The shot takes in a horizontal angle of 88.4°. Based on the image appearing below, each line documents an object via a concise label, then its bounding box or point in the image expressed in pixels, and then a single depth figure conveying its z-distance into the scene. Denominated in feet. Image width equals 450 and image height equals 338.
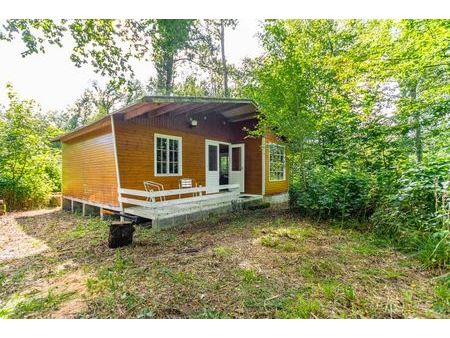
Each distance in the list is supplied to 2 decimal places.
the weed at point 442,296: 6.51
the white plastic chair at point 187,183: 23.31
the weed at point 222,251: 10.76
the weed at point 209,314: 6.50
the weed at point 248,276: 8.33
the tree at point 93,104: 78.18
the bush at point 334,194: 15.76
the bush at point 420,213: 9.45
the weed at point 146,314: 6.56
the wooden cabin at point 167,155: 18.76
